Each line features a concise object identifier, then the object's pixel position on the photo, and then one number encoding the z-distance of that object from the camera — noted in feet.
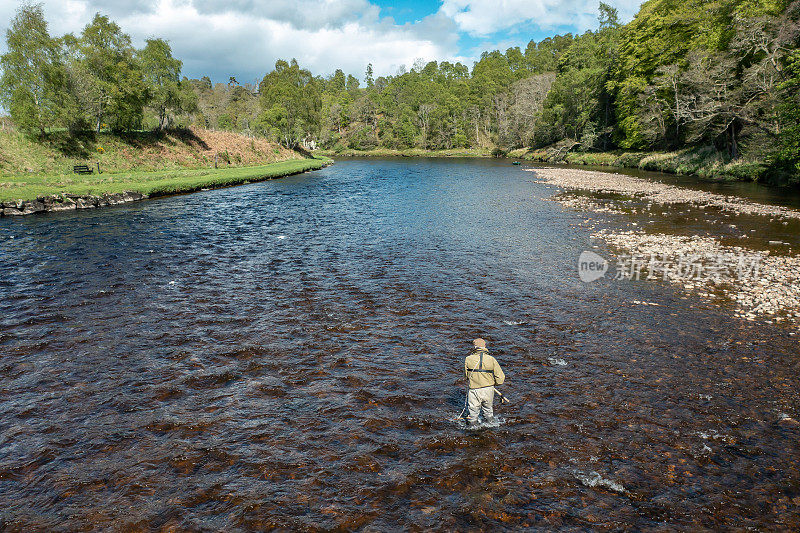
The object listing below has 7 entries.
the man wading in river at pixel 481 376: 33.19
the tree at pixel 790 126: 130.41
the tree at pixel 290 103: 362.94
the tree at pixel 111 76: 195.21
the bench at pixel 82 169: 166.40
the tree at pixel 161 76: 232.73
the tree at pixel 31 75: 166.09
